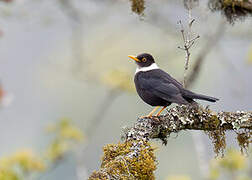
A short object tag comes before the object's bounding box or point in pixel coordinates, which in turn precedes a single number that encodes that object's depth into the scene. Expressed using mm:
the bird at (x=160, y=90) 12781
